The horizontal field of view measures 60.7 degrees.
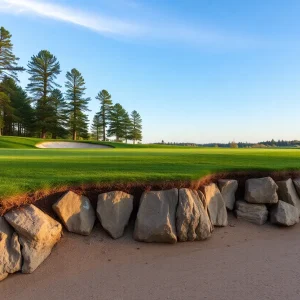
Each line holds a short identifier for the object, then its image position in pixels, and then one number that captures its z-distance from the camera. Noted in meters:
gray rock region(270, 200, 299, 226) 4.00
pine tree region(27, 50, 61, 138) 37.53
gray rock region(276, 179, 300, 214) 4.40
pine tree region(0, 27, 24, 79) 32.20
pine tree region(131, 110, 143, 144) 52.22
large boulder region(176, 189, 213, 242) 3.37
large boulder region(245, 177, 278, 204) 4.19
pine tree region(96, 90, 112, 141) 46.36
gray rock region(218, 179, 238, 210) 4.20
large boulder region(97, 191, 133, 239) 3.32
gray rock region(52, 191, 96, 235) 3.19
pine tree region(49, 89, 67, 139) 39.22
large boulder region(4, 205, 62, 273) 2.73
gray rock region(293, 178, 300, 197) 4.62
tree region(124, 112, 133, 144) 49.56
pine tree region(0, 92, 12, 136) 31.55
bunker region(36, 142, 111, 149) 24.18
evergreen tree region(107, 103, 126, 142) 47.91
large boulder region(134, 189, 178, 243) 3.26
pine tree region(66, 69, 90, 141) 41.31
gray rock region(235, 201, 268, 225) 4.04
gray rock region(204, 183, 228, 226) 3.82
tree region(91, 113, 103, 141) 47.49
